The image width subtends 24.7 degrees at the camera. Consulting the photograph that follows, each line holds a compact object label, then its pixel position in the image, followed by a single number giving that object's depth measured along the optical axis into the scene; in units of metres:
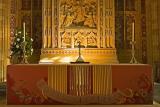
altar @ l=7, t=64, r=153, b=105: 7.21
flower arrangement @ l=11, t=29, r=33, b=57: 10.77
